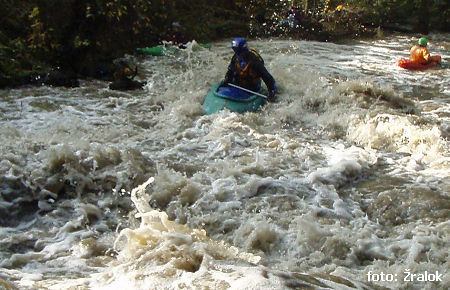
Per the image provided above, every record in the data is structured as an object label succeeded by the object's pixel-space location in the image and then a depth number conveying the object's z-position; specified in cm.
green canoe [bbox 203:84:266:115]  740
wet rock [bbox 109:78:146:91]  871
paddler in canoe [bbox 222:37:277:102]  755
